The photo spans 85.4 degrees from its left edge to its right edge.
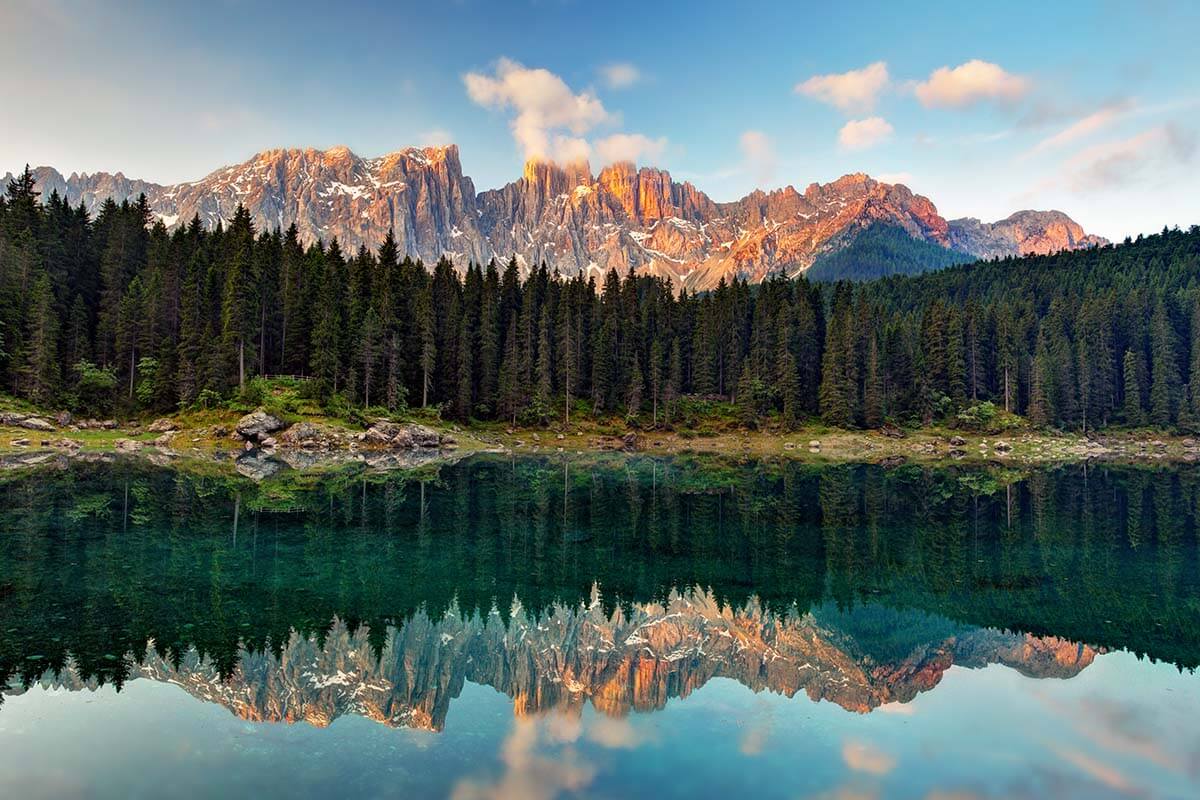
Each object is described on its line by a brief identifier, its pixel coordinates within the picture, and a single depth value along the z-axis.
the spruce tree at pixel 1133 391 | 107.75
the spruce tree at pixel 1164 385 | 106.00
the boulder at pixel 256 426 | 67.81
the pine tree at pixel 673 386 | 102.96
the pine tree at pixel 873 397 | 100.94
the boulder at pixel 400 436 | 74.56
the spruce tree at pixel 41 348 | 69.38
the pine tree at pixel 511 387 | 96.31
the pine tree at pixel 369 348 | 82.00
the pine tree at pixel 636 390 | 101.94
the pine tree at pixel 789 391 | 101.50
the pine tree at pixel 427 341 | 89.83
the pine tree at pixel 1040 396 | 103.06
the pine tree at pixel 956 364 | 106.62
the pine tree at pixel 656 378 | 103.94
